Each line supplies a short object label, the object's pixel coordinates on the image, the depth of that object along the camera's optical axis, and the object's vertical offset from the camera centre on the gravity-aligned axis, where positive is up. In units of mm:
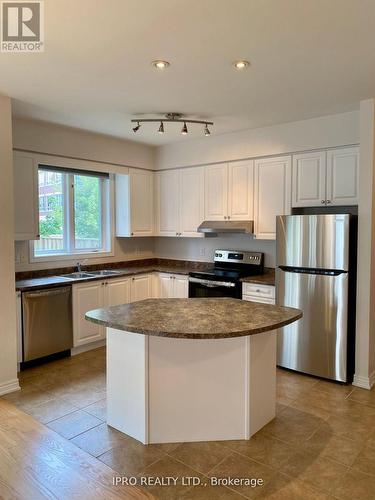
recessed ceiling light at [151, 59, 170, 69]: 2486 +1147
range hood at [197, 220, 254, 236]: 4301 +57
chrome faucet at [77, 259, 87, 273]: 4695 -447
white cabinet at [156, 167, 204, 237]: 4879 +418
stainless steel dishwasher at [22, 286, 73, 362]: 3703 -953
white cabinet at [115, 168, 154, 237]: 5074 +404
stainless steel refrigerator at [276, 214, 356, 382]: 3344 -556
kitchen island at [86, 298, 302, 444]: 2408 -978
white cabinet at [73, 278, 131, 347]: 4180 -827
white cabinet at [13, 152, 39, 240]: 3883 +371
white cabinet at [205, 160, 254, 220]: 4362 +500
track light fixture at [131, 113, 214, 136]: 3633 +1127
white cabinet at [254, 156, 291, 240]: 4035 +430
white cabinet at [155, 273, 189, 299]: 4829 -735
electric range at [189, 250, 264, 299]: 4223 -507
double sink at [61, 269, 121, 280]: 4410 -534
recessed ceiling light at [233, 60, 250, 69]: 2475 +1140
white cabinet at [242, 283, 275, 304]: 3938 -673
